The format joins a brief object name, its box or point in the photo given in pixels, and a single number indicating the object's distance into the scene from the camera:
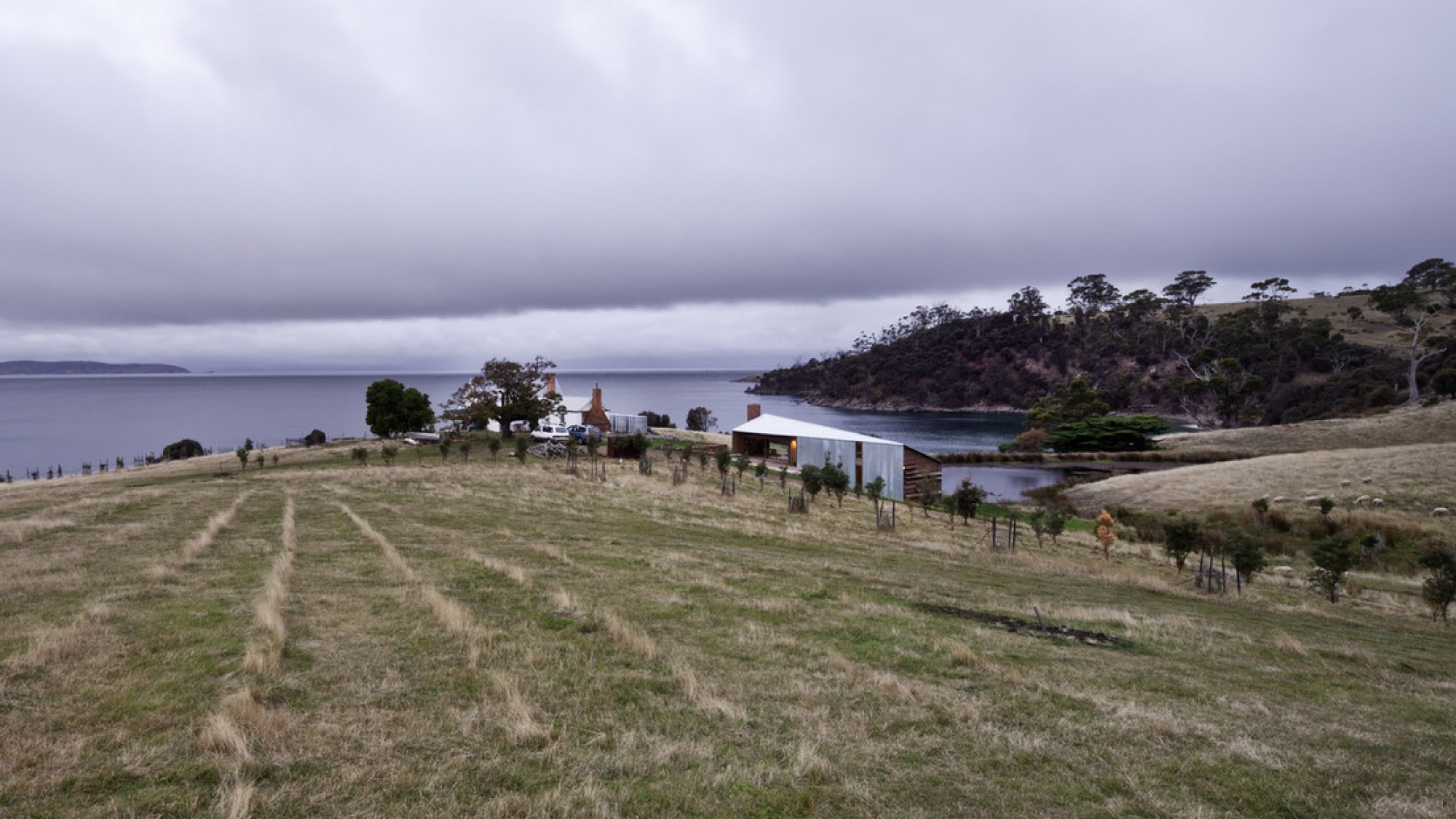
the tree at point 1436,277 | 118.81
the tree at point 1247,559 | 22.08
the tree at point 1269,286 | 159.75
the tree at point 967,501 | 34.53
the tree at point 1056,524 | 30.52
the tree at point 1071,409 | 107.81
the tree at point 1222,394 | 118.62
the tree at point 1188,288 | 166.50
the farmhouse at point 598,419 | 70.75
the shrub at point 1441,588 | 18.91
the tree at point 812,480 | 37.28
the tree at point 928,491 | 41.42
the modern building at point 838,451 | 49.57
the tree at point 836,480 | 38.84
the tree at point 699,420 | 110.94
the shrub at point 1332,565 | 21.80
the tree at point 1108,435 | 83.94
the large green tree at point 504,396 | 56.06
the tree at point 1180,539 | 25.53
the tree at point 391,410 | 62.62
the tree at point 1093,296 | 186.25
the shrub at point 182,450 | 76.69
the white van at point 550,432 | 61.41
